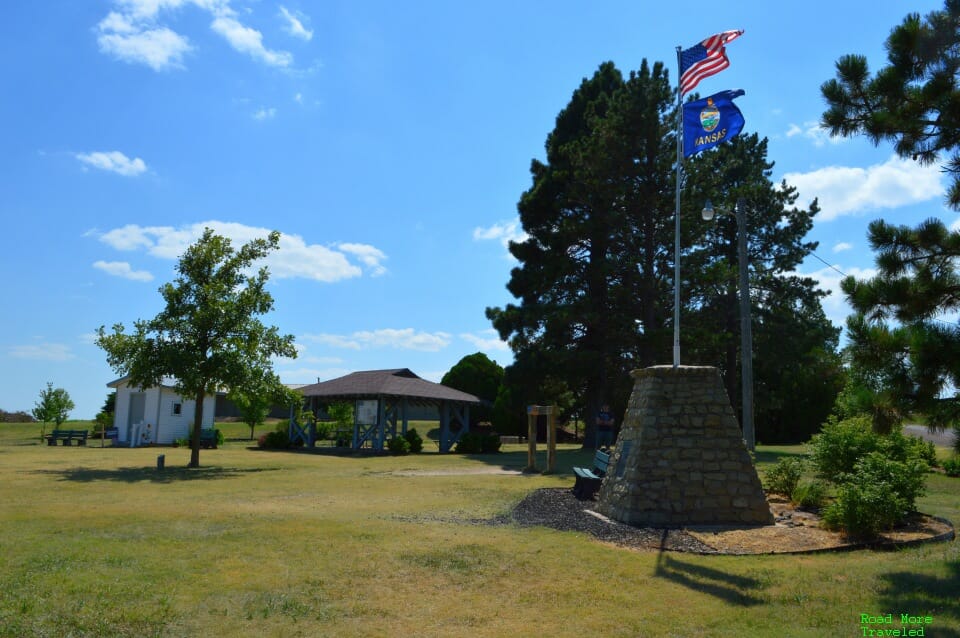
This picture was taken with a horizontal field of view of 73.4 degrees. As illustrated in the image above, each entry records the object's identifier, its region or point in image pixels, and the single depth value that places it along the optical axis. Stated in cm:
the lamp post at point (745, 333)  1445
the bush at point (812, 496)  1137
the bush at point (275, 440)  3206
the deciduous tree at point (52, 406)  3584
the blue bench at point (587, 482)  1255
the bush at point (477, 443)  2944
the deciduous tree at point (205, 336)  2022
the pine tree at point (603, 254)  2788
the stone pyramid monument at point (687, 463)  986
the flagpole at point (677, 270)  1101
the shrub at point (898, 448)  1144
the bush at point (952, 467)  1748
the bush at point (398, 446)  2933
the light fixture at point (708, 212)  1337
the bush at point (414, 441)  3045
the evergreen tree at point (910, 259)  705
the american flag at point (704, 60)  1214
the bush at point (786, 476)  1246
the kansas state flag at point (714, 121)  1186
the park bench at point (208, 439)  3120
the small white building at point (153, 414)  3356
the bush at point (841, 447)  1170
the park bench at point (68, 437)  3241
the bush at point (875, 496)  845
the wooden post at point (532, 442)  1959
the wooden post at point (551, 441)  1872
